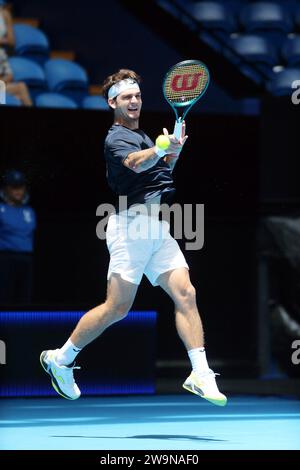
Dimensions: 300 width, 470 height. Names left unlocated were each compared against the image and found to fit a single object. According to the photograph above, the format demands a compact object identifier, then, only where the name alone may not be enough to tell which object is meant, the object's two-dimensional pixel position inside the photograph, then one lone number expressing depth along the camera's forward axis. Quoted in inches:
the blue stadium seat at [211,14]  853.2
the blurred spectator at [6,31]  782.5
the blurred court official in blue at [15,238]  627.8
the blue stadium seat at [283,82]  781.3
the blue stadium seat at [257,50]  848.3
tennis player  407.5
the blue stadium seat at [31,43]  812.6
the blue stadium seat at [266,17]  880.3
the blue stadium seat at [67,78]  801.6
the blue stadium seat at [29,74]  779.4
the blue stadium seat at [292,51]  846.5
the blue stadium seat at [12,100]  718.6
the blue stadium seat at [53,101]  767.7
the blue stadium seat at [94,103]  780.5
